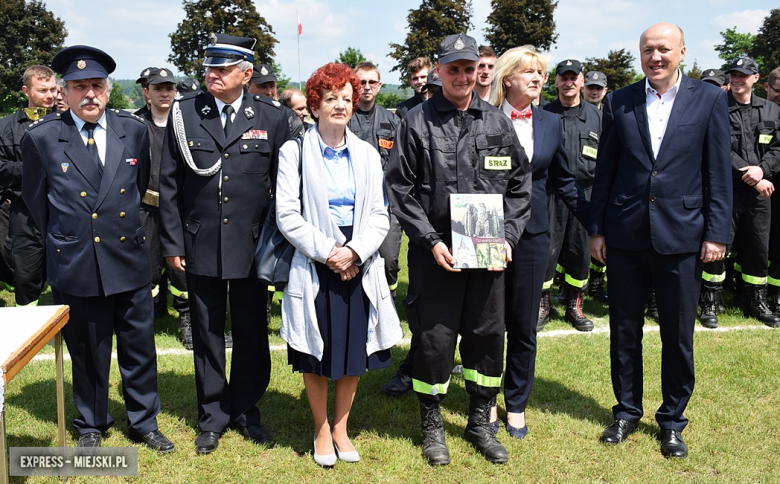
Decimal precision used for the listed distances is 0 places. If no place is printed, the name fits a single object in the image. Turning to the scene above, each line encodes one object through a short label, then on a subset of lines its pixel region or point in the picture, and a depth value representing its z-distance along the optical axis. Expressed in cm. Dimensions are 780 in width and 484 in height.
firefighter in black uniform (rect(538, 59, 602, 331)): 665
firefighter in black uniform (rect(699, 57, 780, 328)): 682
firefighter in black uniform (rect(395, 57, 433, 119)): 754
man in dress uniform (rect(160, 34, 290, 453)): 392
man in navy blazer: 384
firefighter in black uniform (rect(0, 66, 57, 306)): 637
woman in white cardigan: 371
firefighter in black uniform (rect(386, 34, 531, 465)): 373
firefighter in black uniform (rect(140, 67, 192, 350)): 619
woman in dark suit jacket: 411
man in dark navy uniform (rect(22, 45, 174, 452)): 375
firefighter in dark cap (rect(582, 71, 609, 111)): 805
